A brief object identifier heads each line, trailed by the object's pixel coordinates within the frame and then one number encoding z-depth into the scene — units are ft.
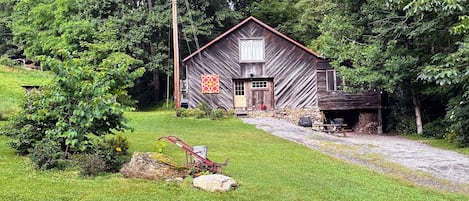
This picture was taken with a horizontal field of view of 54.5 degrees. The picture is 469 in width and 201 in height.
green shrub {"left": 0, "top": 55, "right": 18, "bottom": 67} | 124.16
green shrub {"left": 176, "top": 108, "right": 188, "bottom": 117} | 79.51
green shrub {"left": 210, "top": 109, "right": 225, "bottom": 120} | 77.56
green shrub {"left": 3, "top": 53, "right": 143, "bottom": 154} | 31.99
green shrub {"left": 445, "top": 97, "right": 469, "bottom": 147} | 53.62
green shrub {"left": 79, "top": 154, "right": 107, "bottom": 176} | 29.71
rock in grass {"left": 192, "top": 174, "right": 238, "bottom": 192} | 27.30
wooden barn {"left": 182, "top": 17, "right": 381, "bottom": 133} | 87.30
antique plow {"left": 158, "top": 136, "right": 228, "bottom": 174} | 29.94
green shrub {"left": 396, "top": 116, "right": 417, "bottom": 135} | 74.59
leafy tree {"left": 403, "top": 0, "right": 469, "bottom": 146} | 31.58
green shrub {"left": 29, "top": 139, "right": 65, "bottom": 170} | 30.81
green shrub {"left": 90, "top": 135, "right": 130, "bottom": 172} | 31.48
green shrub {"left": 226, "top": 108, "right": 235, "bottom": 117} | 82.28
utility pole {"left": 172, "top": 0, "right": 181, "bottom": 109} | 82.89
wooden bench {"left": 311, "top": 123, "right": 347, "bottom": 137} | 70.74
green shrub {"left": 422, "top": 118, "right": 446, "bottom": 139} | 66.13
